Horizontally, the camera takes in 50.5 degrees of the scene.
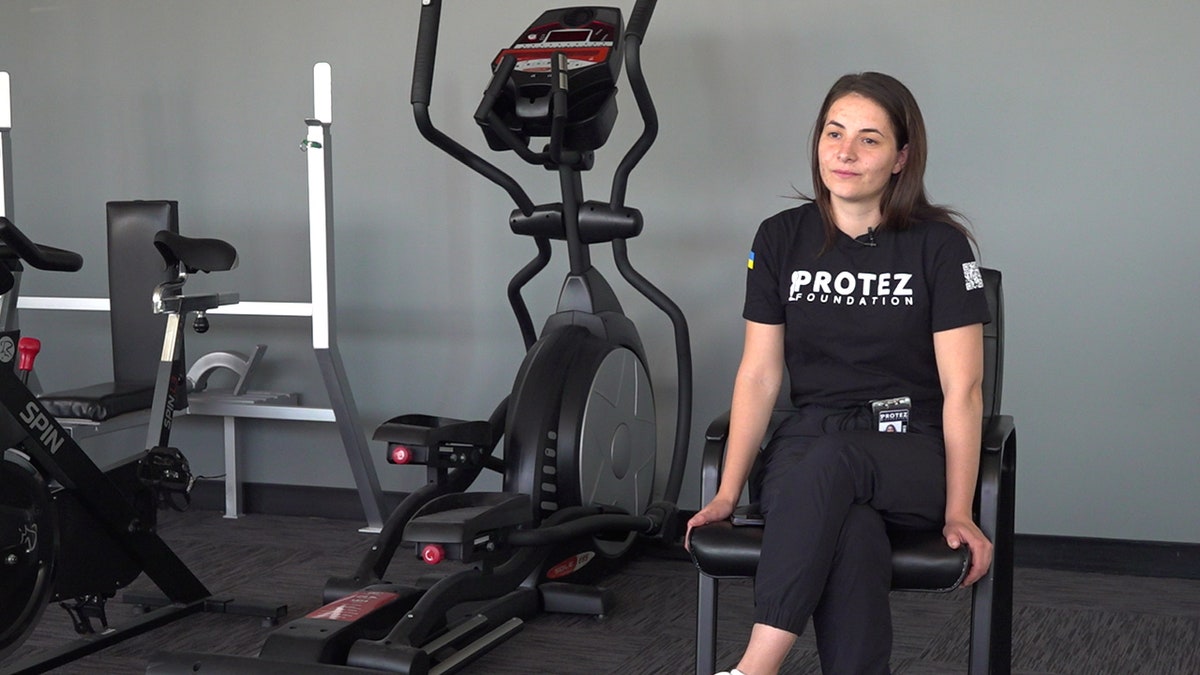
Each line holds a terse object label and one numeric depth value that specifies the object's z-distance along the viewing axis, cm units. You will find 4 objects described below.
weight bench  371
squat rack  377
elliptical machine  283
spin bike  256
